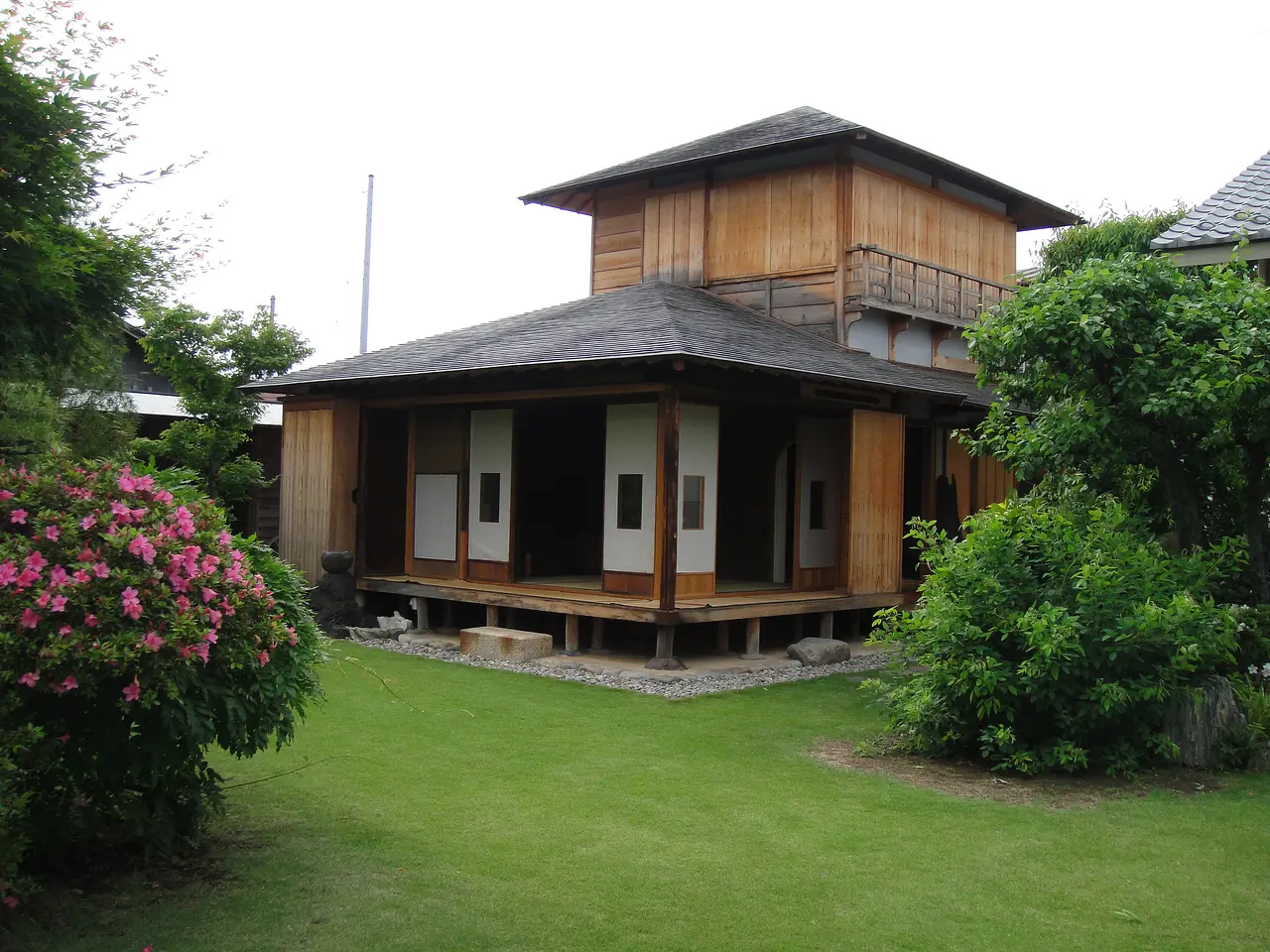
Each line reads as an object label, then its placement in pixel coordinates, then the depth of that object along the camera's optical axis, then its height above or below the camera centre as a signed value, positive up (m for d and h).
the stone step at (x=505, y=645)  12.02 -1.59
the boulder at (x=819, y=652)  12.17 -1.59
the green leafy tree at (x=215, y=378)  18.70 +1.91
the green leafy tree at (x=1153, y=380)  7.79 +0.99
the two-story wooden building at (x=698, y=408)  12.15 +1.18
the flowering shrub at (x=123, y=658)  4.18 -0.67
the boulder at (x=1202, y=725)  7.31 -1.36
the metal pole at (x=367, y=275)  29.50 +5.84
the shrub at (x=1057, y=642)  7.16 -0.84
